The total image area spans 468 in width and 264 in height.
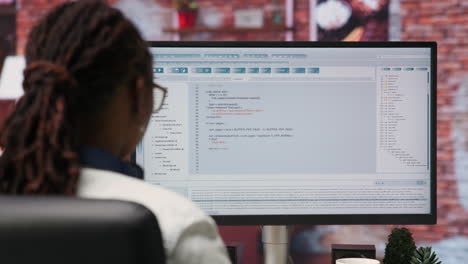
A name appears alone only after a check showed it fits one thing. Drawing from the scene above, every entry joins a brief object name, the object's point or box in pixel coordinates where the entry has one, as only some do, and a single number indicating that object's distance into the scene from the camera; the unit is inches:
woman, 75.6
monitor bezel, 104.7
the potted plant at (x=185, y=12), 268.1
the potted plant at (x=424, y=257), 101.1
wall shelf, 261.2
